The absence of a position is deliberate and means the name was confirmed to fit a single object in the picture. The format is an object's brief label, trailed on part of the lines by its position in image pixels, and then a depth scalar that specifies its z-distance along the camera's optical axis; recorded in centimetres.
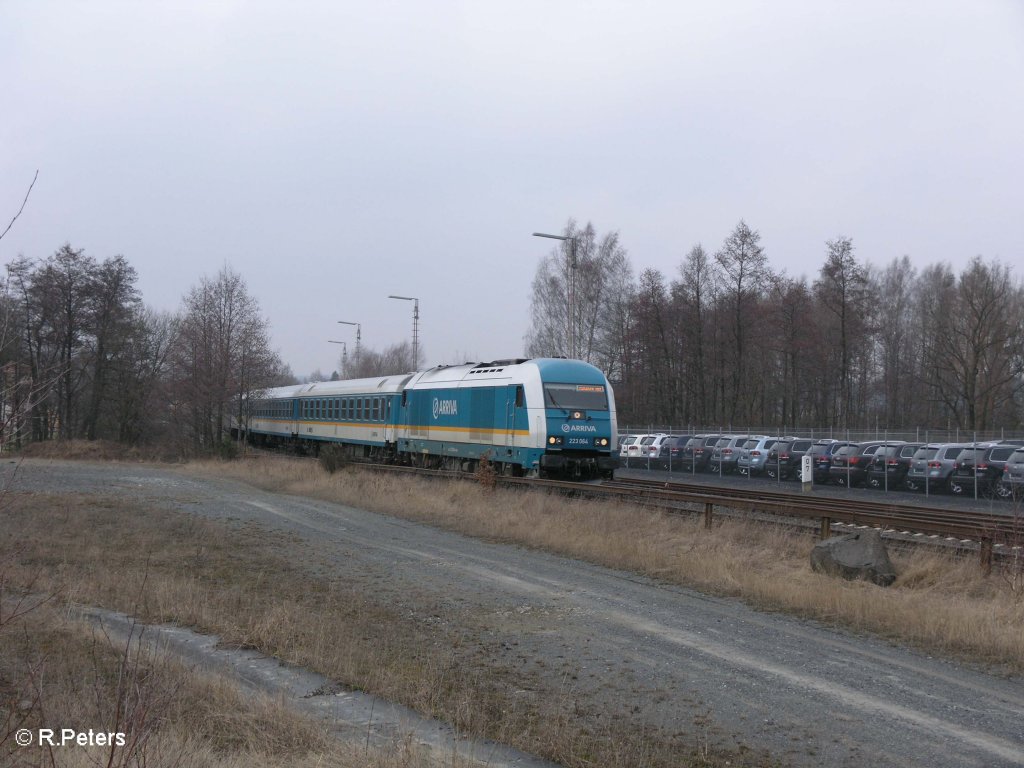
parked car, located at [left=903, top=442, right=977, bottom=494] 2753
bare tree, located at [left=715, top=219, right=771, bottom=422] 5112
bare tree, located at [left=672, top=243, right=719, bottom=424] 5591
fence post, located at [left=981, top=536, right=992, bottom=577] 1113
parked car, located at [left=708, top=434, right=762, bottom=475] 3684
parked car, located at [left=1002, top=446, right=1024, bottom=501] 2430
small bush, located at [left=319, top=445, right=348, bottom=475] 2758
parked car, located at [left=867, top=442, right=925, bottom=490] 2912
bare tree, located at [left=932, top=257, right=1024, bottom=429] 5206
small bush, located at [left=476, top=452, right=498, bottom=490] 2106
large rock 1139
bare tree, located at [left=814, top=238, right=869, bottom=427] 5075
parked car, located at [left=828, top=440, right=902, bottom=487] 3073
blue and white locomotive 2194
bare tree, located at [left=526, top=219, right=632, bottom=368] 5781
